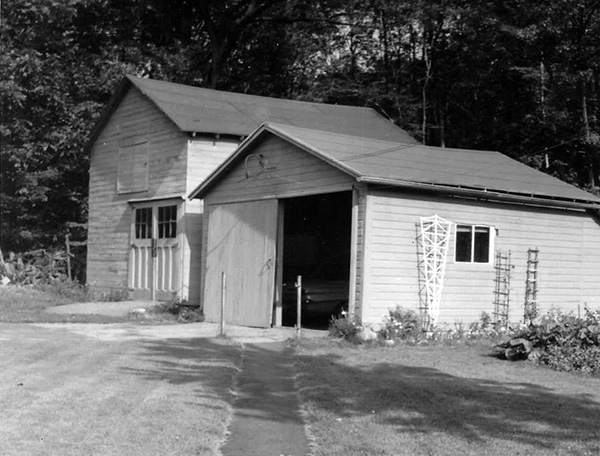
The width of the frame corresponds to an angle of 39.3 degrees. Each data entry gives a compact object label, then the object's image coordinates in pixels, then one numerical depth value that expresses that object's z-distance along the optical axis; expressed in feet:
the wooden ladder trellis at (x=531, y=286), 58.80
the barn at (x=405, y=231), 51.42
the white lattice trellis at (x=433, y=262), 53.11
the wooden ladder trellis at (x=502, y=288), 57.31
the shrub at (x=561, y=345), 39.42
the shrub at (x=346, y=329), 49.52
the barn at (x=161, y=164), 72.43
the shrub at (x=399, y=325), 49.80
